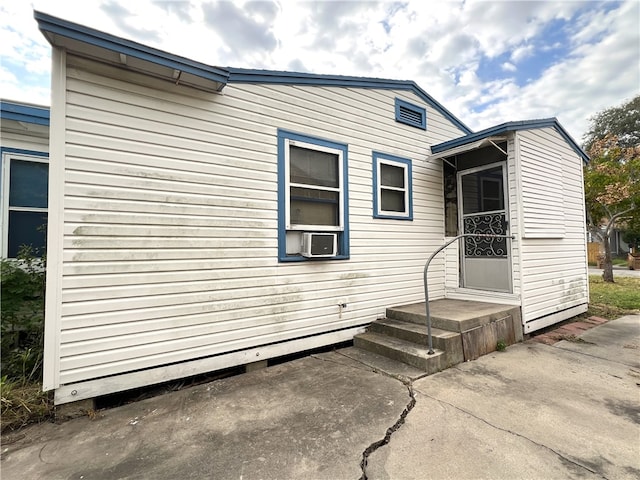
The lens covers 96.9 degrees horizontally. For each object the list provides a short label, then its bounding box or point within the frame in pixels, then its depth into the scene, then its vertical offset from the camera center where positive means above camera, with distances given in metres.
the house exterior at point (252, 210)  2.51 +0.47
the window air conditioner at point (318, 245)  3.66 +0.03
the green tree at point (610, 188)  9.09 +1.77
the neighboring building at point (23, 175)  3.43 +0.97
